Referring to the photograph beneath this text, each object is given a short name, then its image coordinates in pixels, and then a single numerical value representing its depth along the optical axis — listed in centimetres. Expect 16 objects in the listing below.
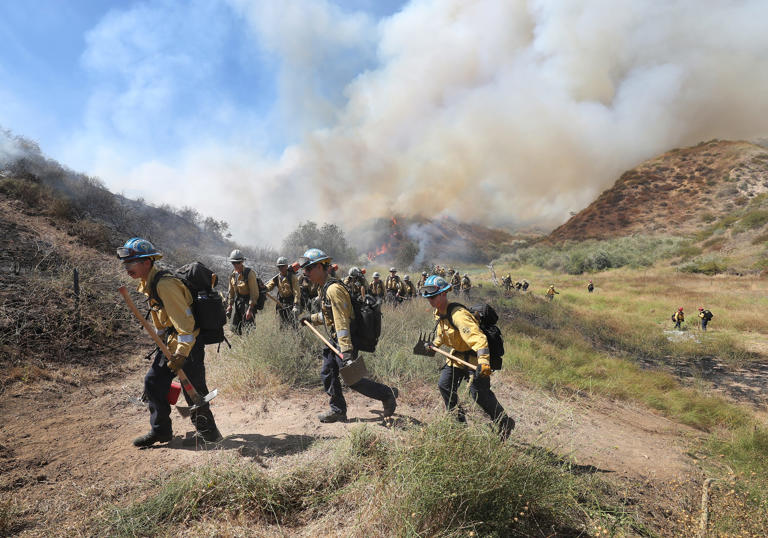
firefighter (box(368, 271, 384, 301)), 1238
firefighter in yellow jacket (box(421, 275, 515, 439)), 322
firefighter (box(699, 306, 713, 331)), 1352
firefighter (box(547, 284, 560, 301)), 2128
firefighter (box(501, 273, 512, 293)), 2272
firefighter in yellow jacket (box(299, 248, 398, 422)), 360
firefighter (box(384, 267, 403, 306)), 1315
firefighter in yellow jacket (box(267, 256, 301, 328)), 705
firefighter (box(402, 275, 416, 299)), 1368
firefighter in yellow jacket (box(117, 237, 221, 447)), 299
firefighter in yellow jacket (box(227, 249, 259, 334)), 624
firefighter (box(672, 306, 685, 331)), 1426
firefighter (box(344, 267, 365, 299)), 683
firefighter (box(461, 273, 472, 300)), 1838
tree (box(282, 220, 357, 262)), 2916
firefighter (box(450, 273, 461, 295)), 1894
